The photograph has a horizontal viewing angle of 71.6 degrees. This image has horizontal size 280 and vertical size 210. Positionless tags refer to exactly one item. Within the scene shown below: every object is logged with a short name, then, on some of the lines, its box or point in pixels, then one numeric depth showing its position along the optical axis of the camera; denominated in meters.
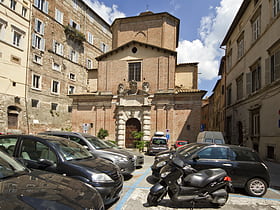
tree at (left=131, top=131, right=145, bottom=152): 18.00
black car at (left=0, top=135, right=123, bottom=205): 4.34
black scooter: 4.41
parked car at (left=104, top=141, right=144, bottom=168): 8.73
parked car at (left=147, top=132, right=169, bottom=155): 15.55
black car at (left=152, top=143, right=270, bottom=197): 5.84
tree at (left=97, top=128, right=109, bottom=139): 20.52
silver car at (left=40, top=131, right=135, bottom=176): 6.98
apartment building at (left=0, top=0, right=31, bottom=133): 21.30
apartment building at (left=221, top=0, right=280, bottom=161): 12.59
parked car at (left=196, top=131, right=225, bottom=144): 13.12
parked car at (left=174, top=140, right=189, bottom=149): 17.76
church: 19.06
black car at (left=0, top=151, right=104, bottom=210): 2.37
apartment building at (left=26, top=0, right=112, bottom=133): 25.08
